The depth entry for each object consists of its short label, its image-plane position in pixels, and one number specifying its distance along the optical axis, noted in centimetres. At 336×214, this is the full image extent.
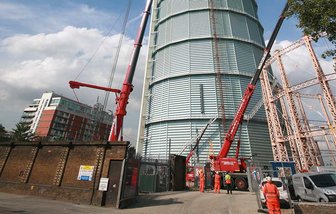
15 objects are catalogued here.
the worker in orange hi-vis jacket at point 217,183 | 1465
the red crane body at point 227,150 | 1670
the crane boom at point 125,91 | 1448
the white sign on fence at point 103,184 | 960
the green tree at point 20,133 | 3653
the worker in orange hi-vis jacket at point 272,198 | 621
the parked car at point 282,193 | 823
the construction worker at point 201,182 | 1497
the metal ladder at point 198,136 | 2285
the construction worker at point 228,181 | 1365
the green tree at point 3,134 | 3420
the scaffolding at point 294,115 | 1847
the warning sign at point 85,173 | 1026
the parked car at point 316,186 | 806
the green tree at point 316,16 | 736
